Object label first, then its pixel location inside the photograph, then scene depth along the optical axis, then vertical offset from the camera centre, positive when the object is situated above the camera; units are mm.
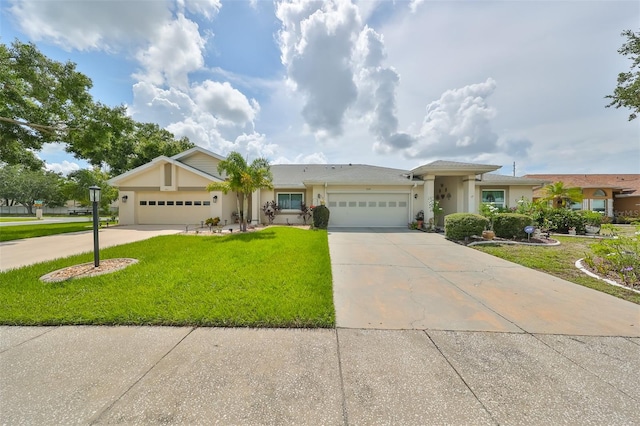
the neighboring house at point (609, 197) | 20688 +1038
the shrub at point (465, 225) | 9953 -633
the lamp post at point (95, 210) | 5762 +30
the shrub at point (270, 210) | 16141 +33
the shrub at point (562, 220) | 12047 -538
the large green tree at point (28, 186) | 41938 +4292
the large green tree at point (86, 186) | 22484 +2452
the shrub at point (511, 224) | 10414 -625
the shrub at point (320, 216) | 13789 -329
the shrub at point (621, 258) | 5168 -1115
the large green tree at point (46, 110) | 12495 +5903
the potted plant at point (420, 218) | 14406 -493
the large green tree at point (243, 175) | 11906 +1785
